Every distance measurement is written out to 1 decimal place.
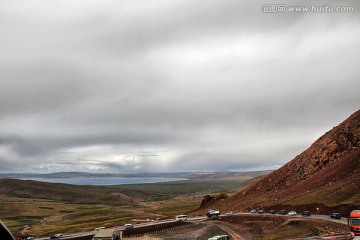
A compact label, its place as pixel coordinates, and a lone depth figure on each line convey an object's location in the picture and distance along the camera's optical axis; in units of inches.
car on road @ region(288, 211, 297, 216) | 3257.6
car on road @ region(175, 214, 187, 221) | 4062.7
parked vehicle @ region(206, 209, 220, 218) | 4242.1
